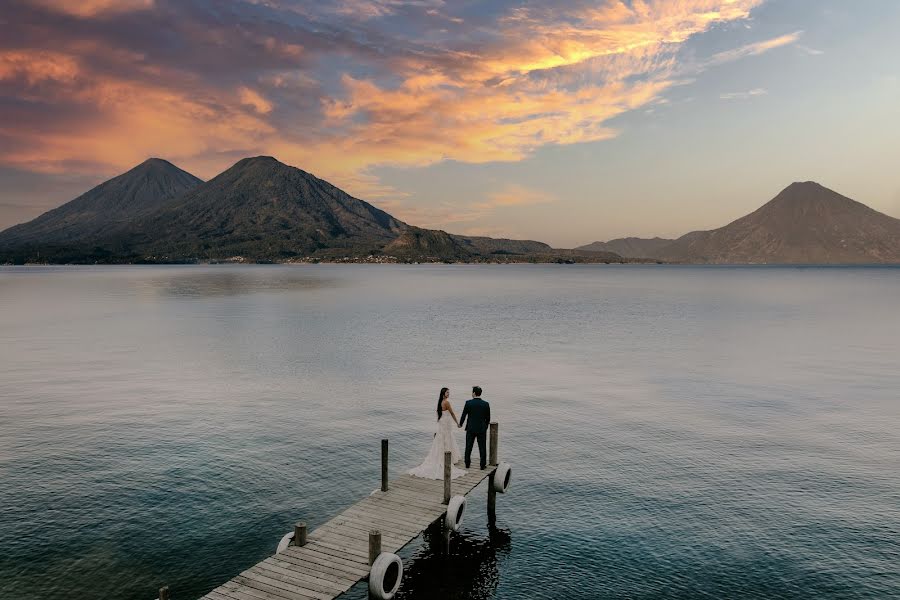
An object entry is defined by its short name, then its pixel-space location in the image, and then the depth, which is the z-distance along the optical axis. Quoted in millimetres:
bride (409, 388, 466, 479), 23047
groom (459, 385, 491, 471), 24047
